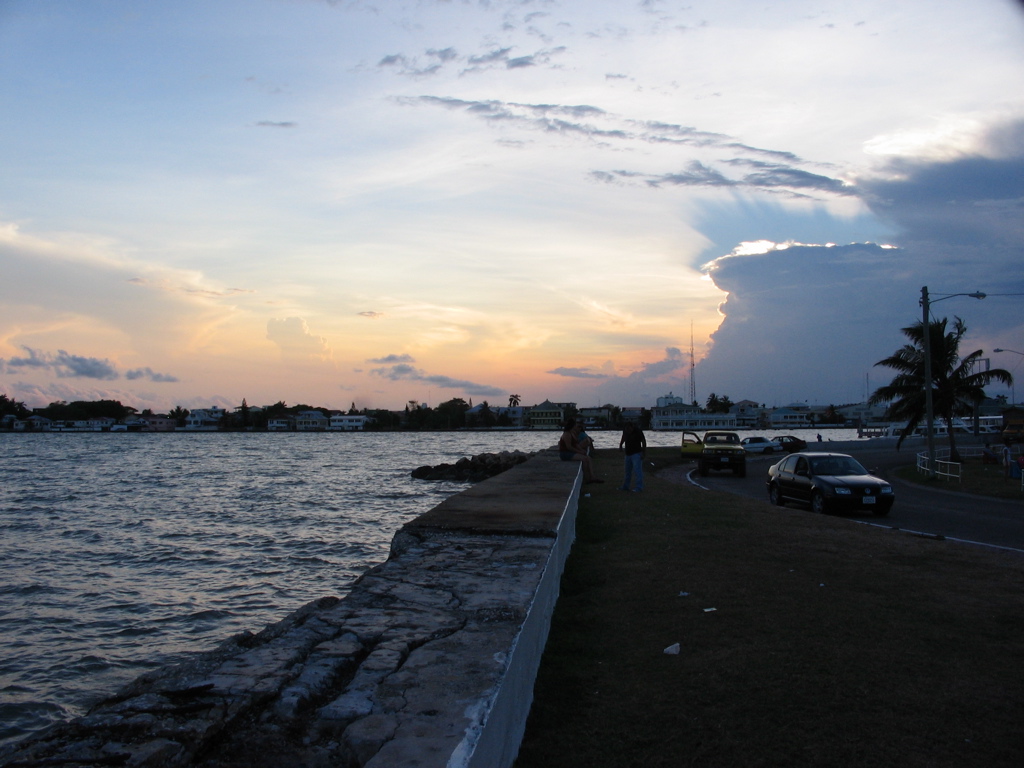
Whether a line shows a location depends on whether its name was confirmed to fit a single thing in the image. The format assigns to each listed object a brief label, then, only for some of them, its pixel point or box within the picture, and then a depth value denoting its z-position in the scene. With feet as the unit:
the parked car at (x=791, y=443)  167.43
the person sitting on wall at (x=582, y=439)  70.69
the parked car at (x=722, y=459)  99.45
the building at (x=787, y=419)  570.87
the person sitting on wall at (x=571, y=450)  64.71
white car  171.12
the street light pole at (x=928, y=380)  92.79
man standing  55.93
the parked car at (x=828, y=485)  54.60
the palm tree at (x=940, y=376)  127.34
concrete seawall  9.76
